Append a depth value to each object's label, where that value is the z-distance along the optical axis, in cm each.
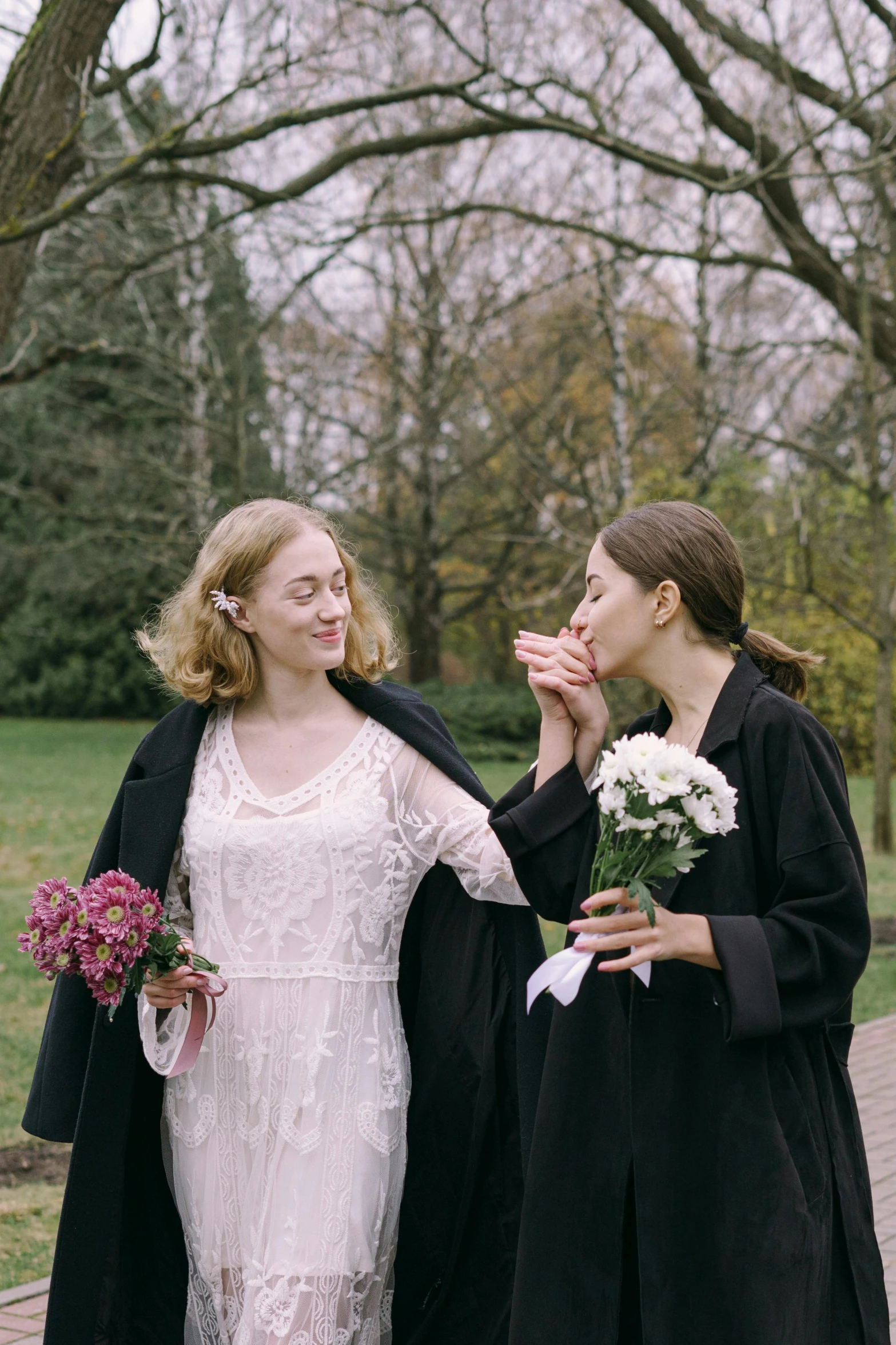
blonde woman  293
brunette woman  219
